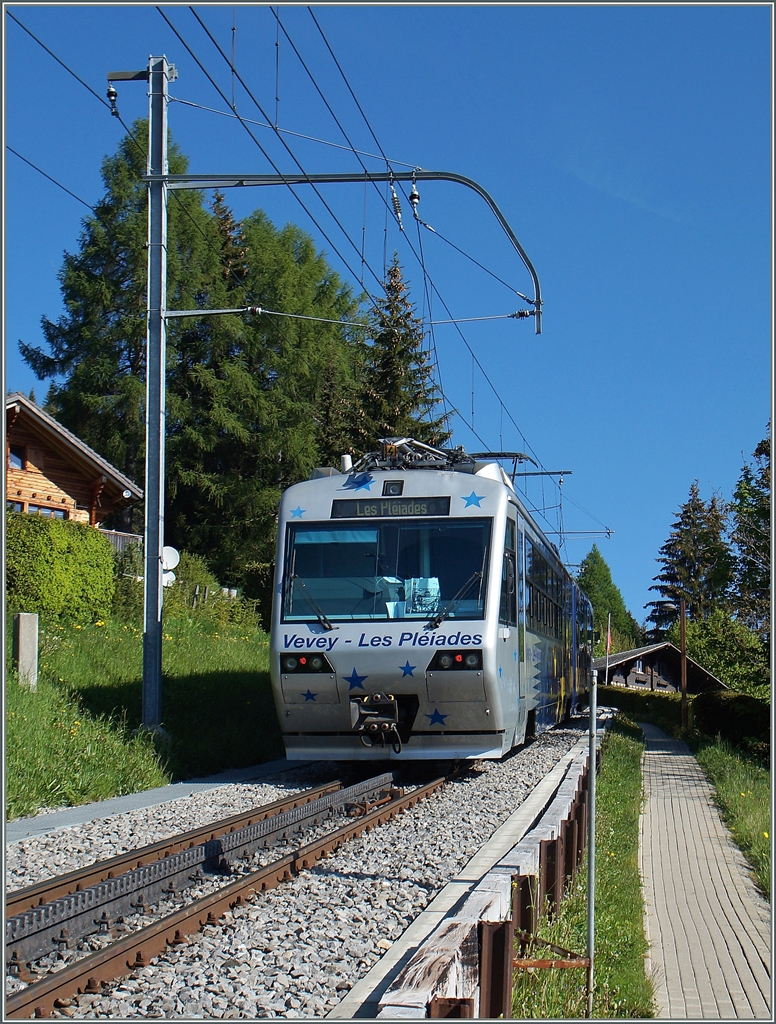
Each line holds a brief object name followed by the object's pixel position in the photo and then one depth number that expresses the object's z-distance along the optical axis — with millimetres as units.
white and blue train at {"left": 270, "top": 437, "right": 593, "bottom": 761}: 10844
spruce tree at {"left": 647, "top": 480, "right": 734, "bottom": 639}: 79525
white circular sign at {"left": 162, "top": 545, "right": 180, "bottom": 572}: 13688
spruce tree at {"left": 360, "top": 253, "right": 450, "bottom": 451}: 36156
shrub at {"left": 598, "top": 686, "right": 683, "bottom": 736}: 40356
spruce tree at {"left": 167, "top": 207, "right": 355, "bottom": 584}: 41844
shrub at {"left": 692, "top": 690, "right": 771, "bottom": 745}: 24016
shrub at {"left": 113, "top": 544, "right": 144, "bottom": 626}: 22531
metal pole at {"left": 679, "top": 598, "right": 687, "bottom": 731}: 34062
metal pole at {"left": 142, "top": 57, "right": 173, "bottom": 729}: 13234
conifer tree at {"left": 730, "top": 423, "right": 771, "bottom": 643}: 21016
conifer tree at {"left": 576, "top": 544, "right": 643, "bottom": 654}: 105244
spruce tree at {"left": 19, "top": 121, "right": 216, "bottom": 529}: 39500
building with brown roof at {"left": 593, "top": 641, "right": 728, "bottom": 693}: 49625
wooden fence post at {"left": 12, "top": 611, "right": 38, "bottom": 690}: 12680
